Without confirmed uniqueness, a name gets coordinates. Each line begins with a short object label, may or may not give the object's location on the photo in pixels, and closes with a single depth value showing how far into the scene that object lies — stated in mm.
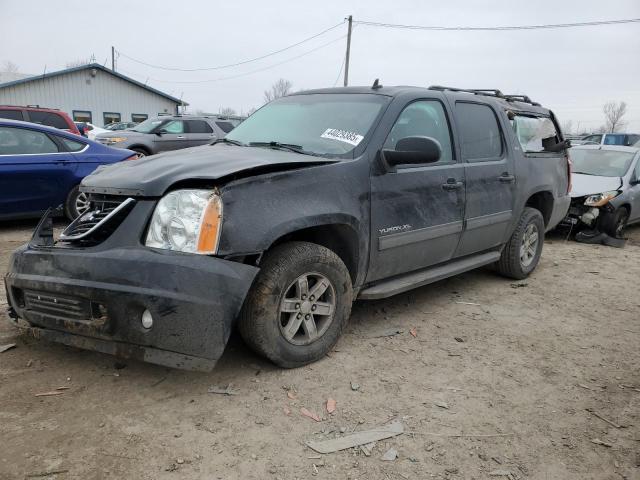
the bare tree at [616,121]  69112
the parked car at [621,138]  27141
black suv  2646
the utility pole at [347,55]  28795
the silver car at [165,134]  12766
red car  11571
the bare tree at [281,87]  61775
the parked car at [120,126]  22820
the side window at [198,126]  13984
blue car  6488
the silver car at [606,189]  7887
